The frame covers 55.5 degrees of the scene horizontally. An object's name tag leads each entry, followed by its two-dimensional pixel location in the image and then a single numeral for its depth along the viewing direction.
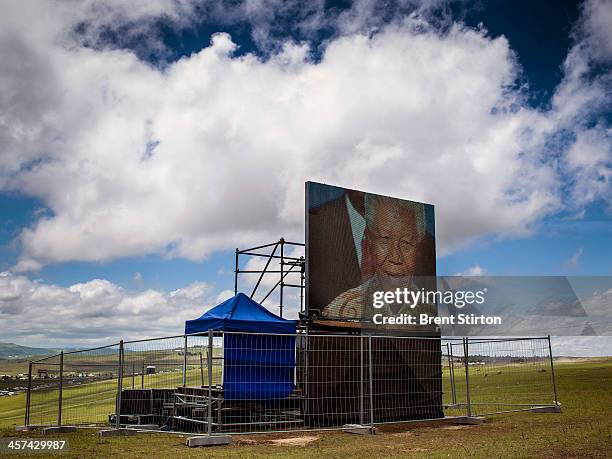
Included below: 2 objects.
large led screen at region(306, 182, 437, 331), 13.30
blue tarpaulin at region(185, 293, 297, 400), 11.23
